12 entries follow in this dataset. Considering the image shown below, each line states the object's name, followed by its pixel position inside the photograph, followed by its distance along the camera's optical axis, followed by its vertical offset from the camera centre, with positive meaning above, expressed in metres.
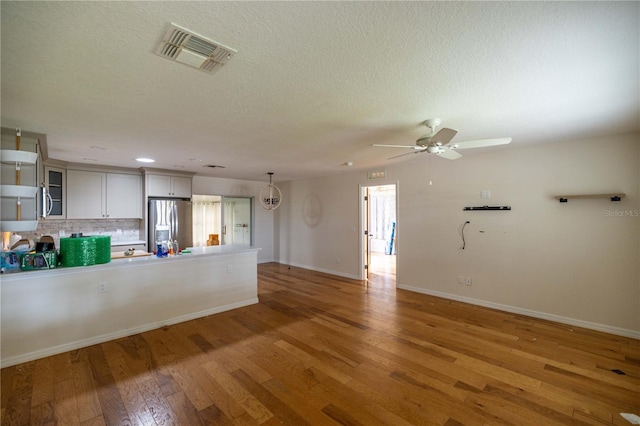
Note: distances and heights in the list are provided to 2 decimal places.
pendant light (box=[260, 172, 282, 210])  7.97 +0.55
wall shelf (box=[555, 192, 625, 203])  3.35 +0.18
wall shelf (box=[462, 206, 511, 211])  4.17 +0.07
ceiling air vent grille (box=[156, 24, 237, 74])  1.45 +0.96
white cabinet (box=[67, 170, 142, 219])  5.03 +0.45
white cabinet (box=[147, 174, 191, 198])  5.65 +0.67
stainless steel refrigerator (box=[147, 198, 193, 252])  5.62 -0.09
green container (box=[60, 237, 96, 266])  3.03 -0.36
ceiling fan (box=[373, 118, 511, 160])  2.54 +0.68
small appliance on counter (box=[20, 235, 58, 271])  2.83 -0.39
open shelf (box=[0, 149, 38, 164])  2.44 +0.57
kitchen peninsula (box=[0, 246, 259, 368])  2.75 -0.96
